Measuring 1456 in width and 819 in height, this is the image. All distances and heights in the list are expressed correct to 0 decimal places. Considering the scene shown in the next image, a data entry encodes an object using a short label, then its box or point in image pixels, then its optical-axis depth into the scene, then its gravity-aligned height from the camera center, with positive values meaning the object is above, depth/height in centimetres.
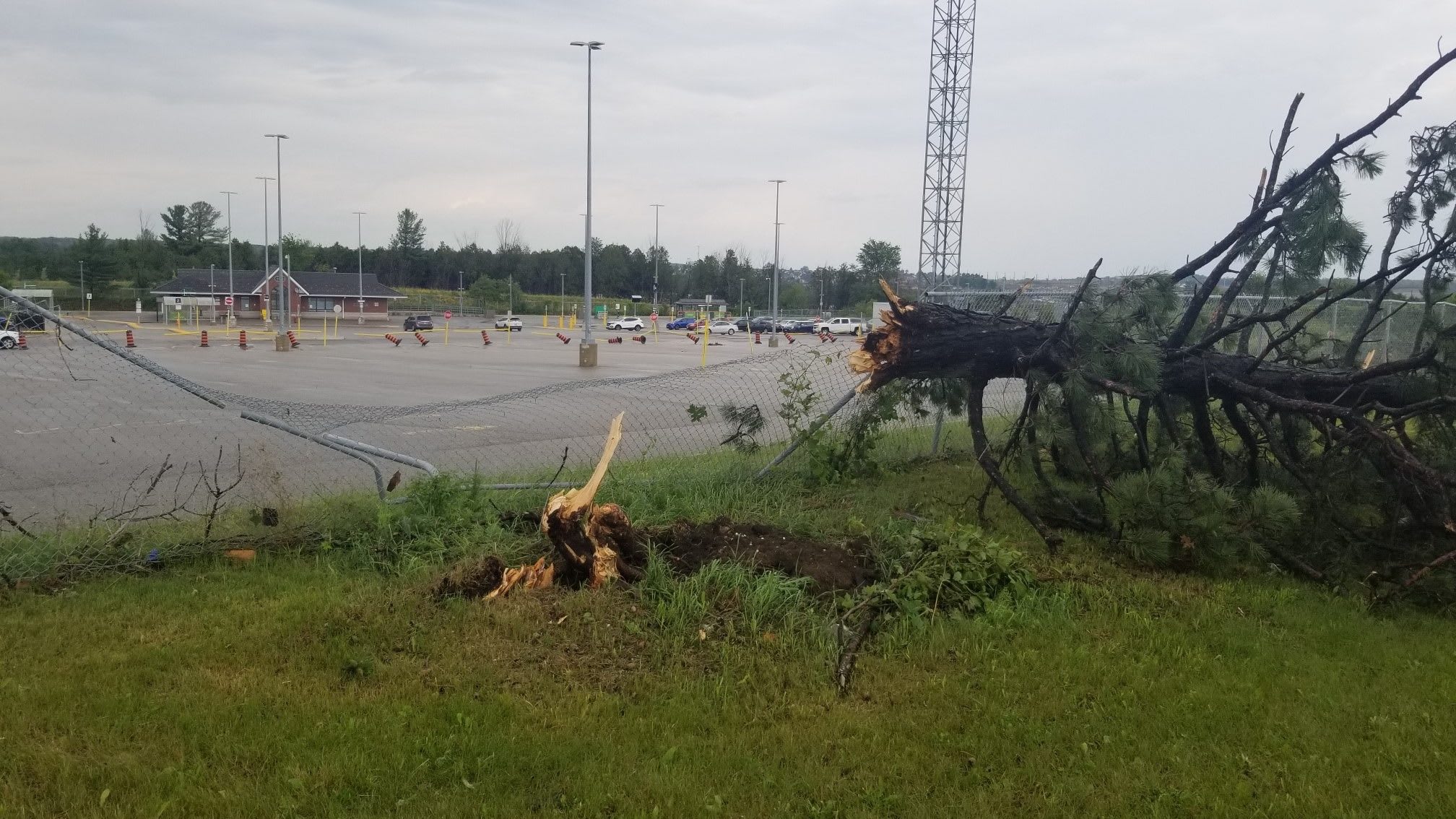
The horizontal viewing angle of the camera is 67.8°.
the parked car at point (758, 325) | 6494 -128
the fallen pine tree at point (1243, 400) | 571 -50
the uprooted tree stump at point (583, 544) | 512 -116
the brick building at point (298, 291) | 6975 +11
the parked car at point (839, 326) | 6175 -118
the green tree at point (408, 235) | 11300 +643
